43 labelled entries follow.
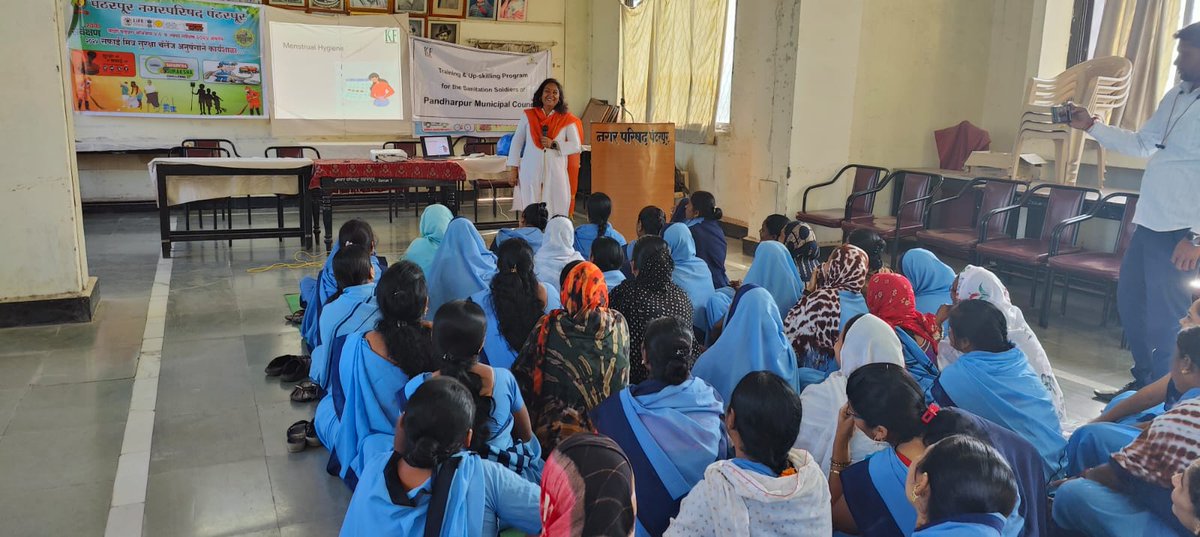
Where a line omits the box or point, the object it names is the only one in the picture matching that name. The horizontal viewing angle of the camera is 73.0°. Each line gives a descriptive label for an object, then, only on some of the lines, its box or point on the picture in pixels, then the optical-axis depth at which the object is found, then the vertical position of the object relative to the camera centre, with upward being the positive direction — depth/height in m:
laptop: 7.49 -0.22
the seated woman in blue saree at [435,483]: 1.59 -0.74
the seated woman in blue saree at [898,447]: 1.72 -0.65
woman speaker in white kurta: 6.50 -0.19
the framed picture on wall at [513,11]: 9.81 +1.39
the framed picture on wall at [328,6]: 9.07 +1.26
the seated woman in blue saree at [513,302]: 3.01 -0.64
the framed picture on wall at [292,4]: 8.97 +1.26
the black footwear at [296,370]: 3.85 -1.18
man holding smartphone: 3.53 -0.32
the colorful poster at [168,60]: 8.38 +0.58
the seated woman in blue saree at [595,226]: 4.70 -0.57
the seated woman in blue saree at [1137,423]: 2.24 -0.78
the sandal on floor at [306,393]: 3.61 -1.20
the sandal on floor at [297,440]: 3.12 -1.22
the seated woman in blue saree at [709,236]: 4.55 -0.57
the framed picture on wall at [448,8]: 9.55 +1.36
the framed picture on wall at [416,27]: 9.56 +1.13
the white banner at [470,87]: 9.70 +0.47
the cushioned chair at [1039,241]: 5.17 -0.64
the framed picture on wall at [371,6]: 9.24 +1.30
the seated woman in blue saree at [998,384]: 2.31 -0.68
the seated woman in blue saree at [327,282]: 3.67 -0.72
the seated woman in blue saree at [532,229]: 4.45 -0.56
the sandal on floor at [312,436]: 3.14 -1.21
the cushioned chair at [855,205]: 6.57 -0.55
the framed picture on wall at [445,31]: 9.67 +1.10
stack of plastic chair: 5.80 +0.34
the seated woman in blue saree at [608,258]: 3.43 -0.53
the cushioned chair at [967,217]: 5.66 -0.56
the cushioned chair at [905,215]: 6.05 -0.57
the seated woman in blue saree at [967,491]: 1.37 -0.59
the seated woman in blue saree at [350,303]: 2.89 -0.66
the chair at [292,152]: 8.23 -0.33
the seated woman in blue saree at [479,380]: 2.08 -0.65
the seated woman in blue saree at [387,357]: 2.36 -0.67
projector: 7.08 -0.28
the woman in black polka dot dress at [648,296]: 2.99 -0.61
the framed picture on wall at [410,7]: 9.39 +1.34
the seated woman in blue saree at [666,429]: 1.98 -0.72
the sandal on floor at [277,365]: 3.91 -1.18
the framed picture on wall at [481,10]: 9.68 +1.37
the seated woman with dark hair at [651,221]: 4.57 -0.50
